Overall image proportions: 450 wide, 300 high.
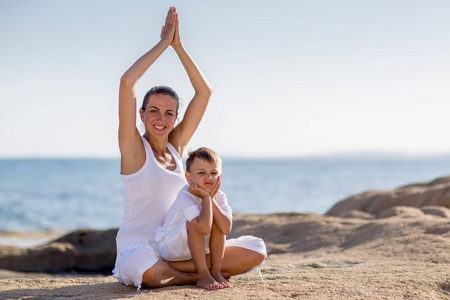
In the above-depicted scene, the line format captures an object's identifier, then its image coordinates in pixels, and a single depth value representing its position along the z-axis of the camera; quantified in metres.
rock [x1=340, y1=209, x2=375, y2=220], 7.40
